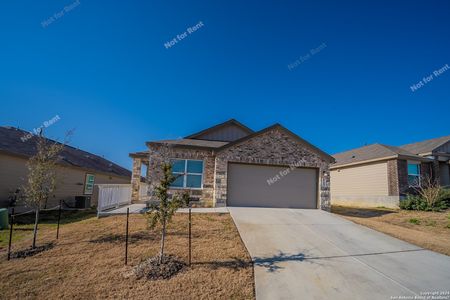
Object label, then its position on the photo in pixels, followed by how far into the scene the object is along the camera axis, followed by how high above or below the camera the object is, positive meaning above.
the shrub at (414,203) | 14.51 -1.17
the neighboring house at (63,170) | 12.31 +0.31
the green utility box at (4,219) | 9.30 -1.81
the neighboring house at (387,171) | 16.55 +0.99
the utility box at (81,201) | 16.09 -1.78
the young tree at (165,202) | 5.52 -0.57
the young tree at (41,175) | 6.94 -0.05
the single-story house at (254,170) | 12.55 +0.51
